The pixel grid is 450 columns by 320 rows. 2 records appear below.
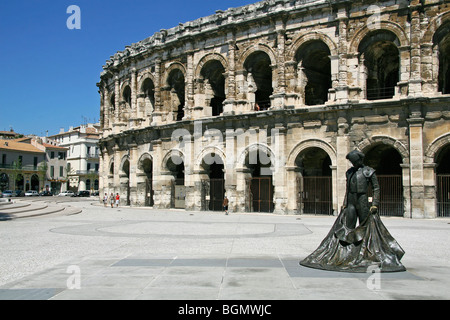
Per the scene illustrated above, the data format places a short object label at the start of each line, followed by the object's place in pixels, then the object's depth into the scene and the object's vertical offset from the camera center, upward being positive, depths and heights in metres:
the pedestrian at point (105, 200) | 30.97 -1.28
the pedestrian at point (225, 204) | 22.45 -1.16
